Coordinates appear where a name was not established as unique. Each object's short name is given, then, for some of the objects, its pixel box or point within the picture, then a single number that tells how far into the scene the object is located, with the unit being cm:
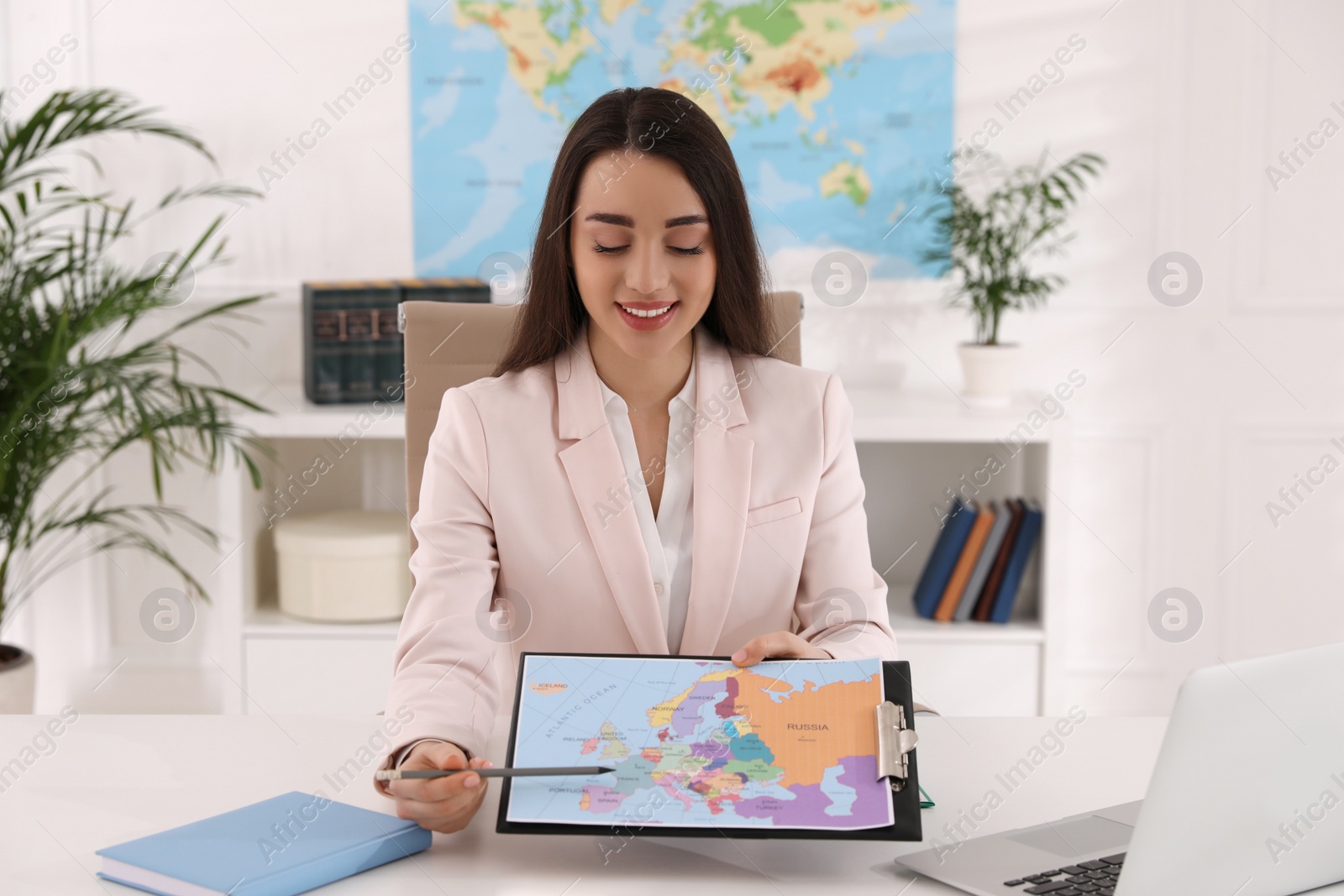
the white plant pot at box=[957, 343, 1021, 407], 287
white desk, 106
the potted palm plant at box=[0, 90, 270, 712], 268
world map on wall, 309
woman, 154
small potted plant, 289
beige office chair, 183
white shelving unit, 279
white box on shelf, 283
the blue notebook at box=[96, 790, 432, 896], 102
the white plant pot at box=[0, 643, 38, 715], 278
